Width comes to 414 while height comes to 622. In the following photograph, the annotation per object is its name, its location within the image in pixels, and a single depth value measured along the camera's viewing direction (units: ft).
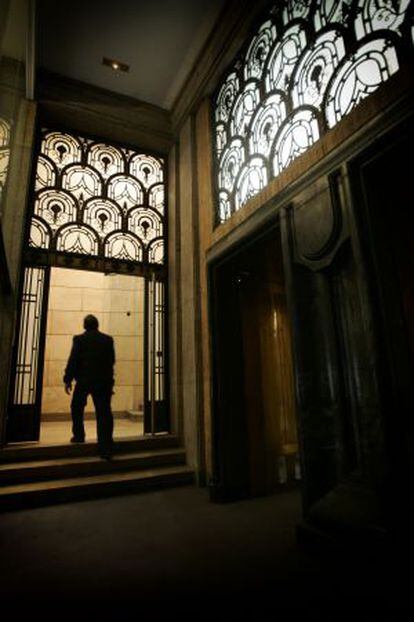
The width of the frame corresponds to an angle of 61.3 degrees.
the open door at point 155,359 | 16.60
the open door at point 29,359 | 14.20
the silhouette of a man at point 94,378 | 13.92
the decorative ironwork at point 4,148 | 12.05
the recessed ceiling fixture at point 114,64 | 16.49
